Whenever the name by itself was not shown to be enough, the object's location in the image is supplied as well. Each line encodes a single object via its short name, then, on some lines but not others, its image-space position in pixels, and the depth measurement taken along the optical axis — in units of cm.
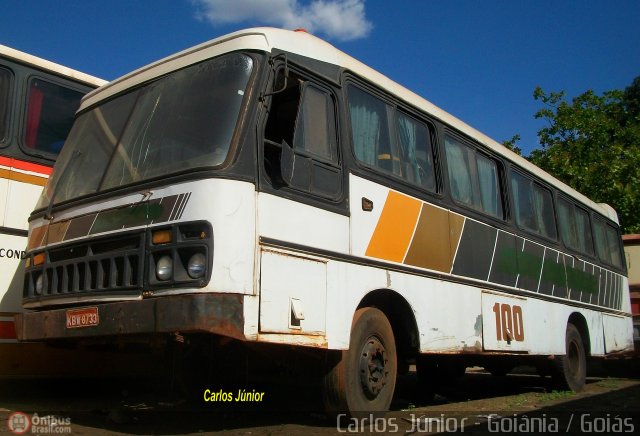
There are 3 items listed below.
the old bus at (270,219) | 430
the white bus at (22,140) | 609
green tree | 1819
